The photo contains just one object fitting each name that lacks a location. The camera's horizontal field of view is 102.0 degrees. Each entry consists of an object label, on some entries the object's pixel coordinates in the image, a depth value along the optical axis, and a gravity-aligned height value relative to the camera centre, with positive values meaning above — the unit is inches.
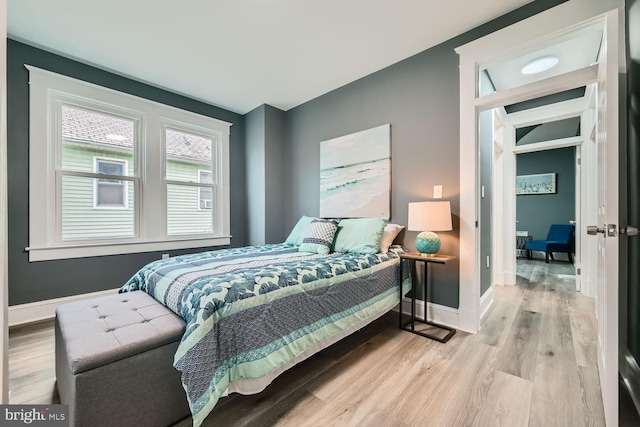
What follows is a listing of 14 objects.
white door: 45.8 -1.4
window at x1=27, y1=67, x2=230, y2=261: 100.7 +19.9
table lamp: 84.5 -2.0
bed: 45.9 -20.5
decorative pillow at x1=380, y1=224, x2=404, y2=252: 99.7 -7.8
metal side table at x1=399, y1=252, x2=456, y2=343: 83.9 -25.1
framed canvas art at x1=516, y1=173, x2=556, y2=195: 237.8 +29.4
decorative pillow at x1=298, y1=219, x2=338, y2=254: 100.6 -8.7
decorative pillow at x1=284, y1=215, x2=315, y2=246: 121.7 -7.9
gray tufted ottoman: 41.4 -26.2
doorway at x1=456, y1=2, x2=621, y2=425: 46.9 +22.1
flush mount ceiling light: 103.4 +62.1
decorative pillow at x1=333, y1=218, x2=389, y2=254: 95.7 -7.9
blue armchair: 206.2 -22.5
